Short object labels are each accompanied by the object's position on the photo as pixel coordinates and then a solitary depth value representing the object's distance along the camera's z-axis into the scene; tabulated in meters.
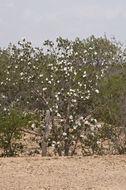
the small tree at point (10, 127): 17.89
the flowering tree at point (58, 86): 19.27
